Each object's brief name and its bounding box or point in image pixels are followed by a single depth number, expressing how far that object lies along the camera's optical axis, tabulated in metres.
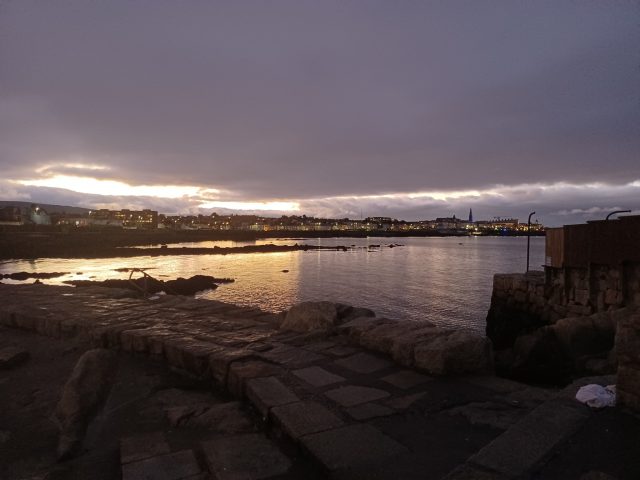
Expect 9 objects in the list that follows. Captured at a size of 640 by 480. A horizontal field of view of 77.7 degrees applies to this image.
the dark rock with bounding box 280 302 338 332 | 6.68
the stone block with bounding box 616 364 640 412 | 3.17
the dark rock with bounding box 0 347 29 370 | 6.02
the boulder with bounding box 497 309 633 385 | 8.98
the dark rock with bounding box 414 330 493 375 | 4.69
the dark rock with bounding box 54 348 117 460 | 3.90
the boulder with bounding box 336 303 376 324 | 7.19
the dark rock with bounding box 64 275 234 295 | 27.47
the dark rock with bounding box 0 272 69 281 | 31.81
